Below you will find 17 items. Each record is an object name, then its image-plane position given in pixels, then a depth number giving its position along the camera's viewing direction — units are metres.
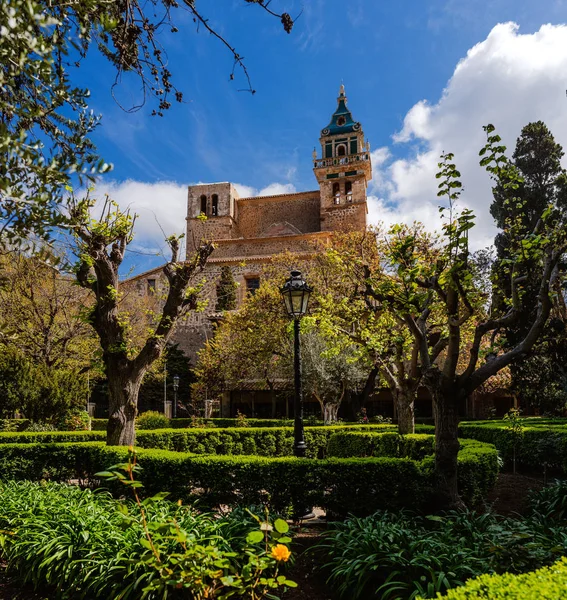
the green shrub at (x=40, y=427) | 15.25
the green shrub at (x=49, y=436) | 12.73
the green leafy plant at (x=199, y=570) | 3.13
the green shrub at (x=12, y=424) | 16.15
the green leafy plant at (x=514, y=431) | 10.11
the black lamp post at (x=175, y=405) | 26.01
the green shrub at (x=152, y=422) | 20.36
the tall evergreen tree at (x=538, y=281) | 15.00
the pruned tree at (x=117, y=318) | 8.45
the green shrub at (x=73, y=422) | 16.23
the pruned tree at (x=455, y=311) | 5.77
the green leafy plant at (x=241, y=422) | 20.05
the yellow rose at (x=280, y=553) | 2.65
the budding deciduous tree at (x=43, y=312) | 18.44
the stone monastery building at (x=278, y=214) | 38.19
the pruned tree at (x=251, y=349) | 26.03
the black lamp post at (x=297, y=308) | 7.80
